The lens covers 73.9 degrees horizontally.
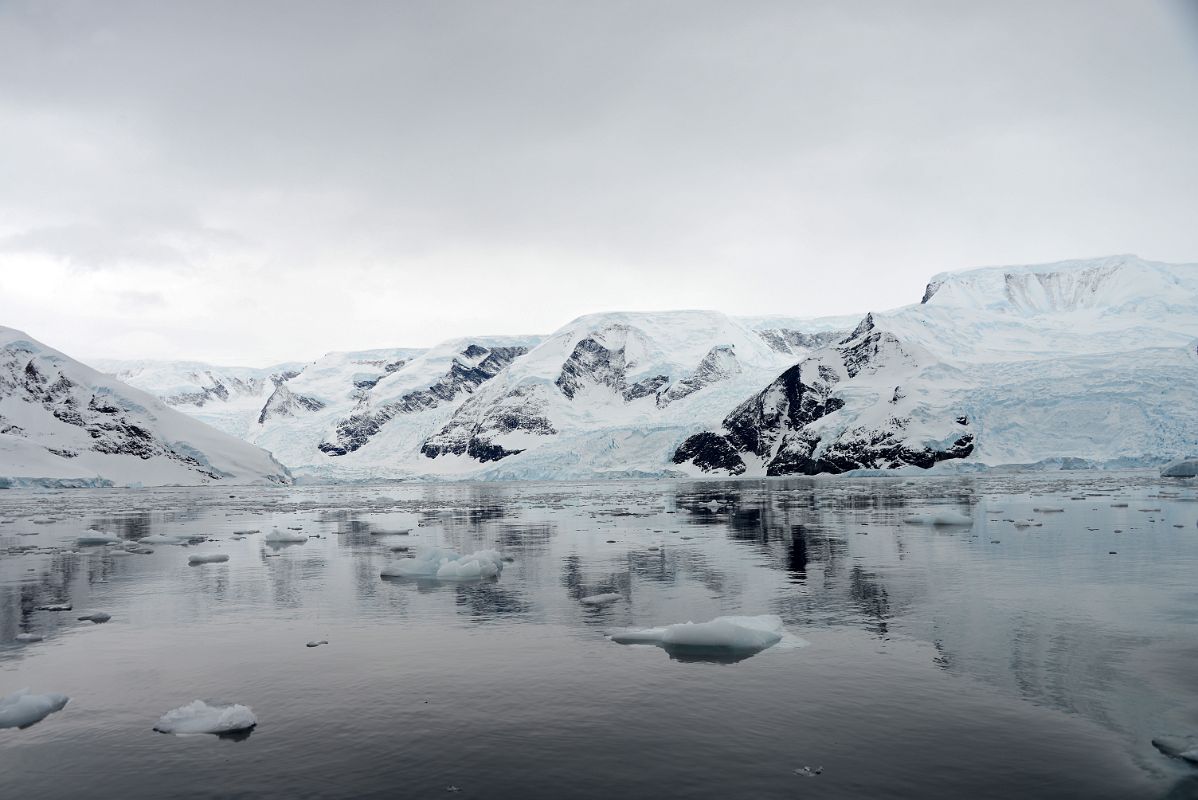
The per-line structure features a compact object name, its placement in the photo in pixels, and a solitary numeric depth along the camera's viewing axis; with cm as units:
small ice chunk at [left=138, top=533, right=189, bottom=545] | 3169
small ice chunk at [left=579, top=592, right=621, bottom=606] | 1755
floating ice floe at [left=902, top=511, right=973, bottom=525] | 3269
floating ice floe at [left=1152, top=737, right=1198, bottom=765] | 825
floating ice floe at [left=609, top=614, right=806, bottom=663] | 1305
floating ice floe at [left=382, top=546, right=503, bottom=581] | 2120
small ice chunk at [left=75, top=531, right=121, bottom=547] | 3069
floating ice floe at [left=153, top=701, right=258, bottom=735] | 961
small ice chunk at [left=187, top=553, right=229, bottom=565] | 2512
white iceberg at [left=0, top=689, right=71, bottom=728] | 991
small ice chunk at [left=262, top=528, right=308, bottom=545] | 3080
